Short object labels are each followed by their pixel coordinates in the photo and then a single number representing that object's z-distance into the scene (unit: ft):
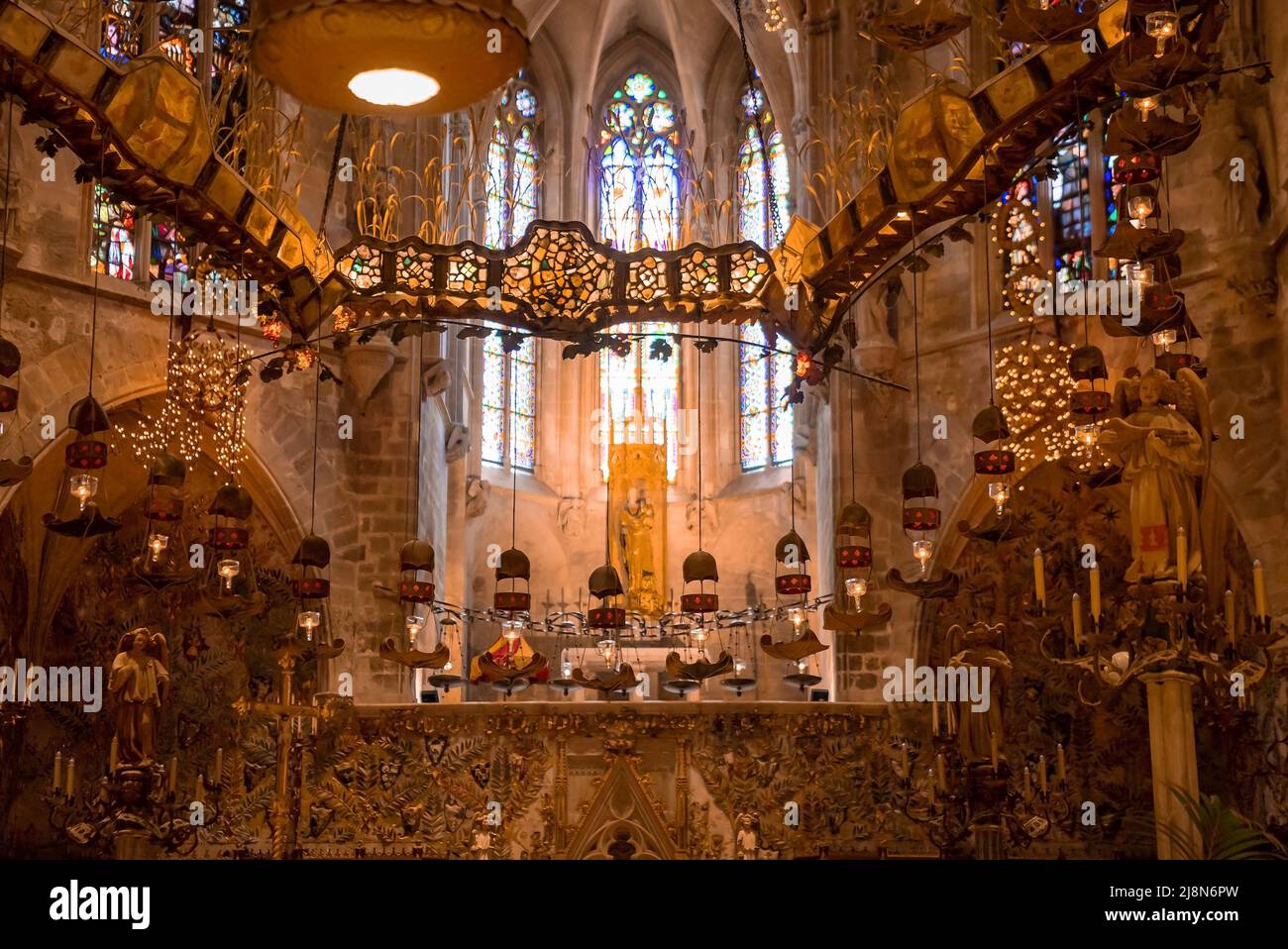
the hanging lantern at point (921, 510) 36.63
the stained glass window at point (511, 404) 84.94
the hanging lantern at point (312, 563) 44.11
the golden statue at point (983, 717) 47.70
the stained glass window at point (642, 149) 89.15
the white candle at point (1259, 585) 32.37
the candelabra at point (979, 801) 46.83
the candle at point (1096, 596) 30.96
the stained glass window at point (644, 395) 87.51
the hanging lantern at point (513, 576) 42.16
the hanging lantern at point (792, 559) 42.34
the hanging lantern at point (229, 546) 40.09
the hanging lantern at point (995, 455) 36.40
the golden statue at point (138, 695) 47.47
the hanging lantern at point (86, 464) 36.17
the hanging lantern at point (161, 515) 41.01
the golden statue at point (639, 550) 77.15
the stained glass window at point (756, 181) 84.12
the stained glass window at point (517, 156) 83.05
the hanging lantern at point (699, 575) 43.60
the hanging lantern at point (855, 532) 36.91
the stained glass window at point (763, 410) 84.53
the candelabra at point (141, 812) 46.57
